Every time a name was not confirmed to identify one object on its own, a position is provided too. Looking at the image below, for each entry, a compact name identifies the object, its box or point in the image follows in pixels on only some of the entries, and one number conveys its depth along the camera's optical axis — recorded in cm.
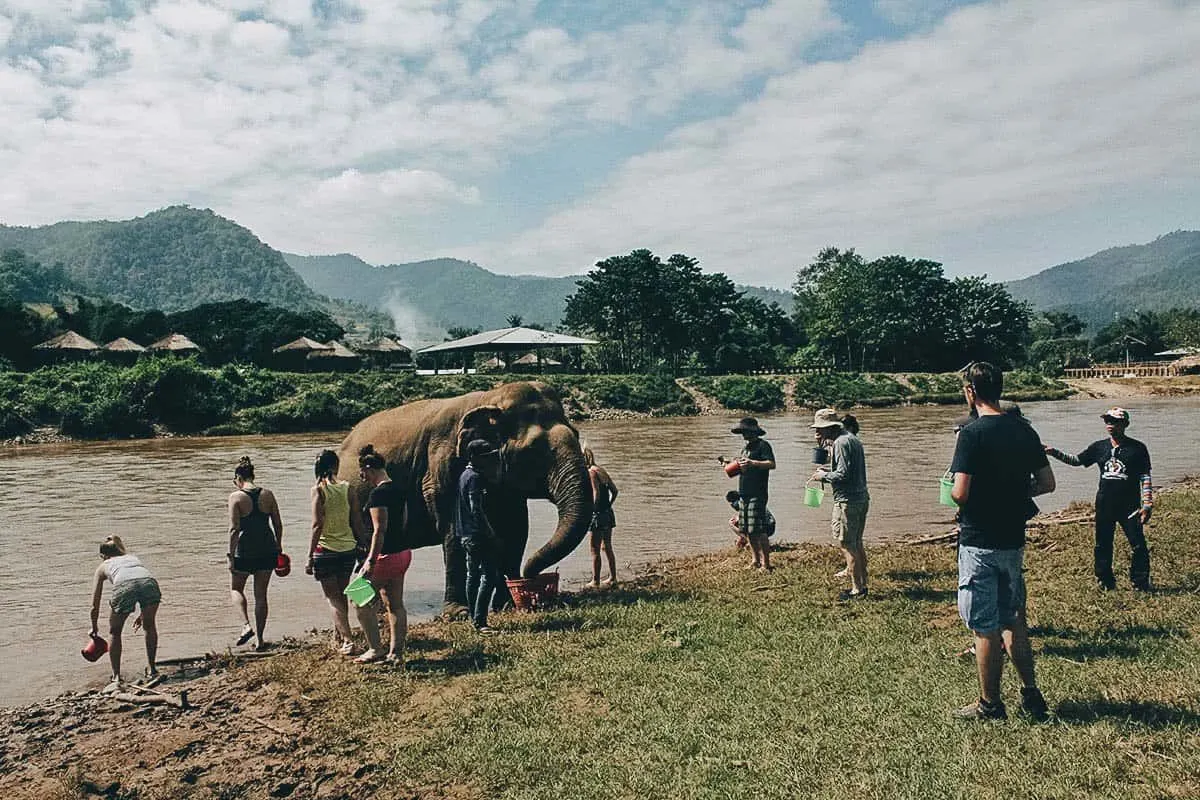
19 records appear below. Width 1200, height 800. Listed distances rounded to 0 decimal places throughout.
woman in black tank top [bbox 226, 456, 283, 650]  916
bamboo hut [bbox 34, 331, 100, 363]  6059
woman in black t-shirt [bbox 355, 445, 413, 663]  805
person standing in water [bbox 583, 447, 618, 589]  1156
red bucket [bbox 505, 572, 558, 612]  987
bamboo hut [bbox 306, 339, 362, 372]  7100
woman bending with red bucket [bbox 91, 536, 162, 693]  829
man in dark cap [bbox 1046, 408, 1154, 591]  892
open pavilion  7138
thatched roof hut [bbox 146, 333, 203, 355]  6571
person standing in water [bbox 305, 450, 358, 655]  844
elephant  1034
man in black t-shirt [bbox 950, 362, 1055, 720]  574
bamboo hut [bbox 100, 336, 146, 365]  6331
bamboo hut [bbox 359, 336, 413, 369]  8031
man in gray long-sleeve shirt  924
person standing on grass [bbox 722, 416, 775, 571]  1101
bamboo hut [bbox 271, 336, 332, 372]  7012
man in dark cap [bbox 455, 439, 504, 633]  891
